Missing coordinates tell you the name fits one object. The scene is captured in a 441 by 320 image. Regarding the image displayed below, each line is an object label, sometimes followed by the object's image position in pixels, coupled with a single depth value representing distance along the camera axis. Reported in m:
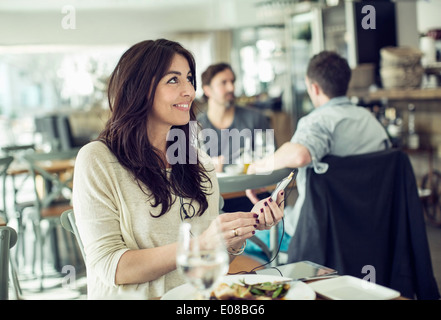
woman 1.20
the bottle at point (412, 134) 4.21
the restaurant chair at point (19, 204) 3.49
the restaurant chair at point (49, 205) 3.30
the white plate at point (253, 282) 0.92
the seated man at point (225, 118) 3.39
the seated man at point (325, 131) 2.21
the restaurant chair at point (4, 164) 3.14
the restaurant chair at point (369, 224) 2.06
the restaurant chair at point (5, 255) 1.18
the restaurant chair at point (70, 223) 1.43
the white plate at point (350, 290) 0.93
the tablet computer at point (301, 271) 1.07
